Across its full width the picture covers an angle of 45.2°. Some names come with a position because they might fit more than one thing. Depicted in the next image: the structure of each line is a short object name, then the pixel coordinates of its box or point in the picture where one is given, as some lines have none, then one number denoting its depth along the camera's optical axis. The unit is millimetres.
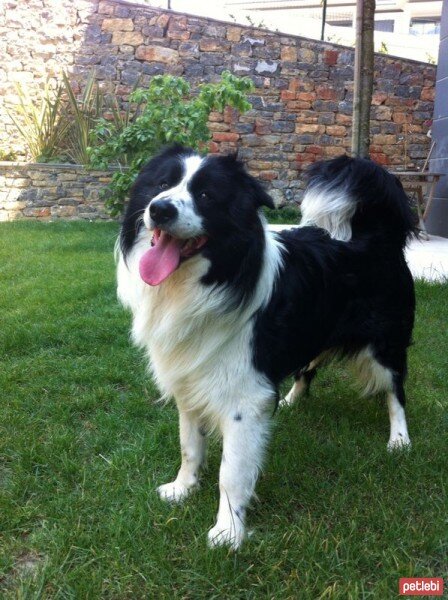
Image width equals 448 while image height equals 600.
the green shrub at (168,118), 5574
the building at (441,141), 7703
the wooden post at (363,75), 4328
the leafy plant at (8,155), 8359
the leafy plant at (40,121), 8422
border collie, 1780
